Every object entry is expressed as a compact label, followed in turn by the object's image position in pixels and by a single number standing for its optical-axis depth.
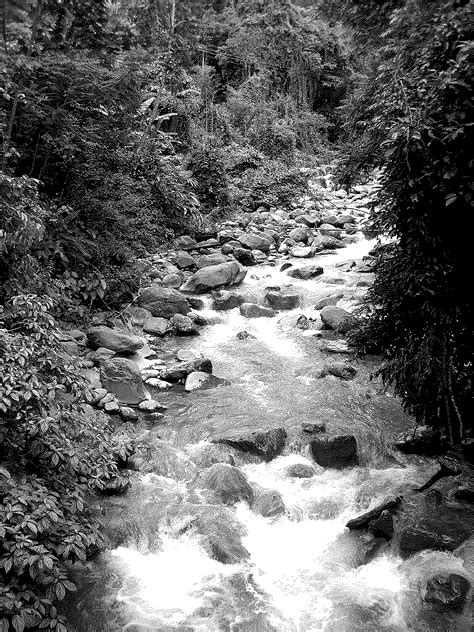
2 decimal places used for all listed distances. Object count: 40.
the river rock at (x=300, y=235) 15.66
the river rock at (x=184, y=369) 8.16
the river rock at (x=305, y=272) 12.57
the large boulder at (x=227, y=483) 5.57
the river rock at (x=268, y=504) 5.46
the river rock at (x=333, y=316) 9.75
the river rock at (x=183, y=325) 9.84
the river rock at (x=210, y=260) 12.70
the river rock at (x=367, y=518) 5.23
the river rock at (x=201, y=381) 7.95
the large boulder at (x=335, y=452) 6.20
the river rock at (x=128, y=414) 6.91
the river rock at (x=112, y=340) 8.41
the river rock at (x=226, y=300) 11.03
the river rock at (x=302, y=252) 14.38
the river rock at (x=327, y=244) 15.16
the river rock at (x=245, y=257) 13.59
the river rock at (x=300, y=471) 6.01
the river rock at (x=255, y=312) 10.77
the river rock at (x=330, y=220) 17.20
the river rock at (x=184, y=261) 12.62
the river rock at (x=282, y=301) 11.09
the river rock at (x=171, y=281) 11.51
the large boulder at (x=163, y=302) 10.24
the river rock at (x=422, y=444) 6.25
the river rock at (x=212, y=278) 11.61
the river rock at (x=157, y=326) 9.65
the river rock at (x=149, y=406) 7.23
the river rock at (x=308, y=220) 17.14
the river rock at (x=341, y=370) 8.22
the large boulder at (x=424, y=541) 4.89
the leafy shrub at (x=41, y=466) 3.54
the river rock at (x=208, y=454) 6.20
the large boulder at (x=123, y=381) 7.30
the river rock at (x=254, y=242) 14.41
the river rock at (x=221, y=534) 4.93
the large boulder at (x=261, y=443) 6.31
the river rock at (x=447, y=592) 4.30
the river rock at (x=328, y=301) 10.75
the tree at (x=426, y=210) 3.75
